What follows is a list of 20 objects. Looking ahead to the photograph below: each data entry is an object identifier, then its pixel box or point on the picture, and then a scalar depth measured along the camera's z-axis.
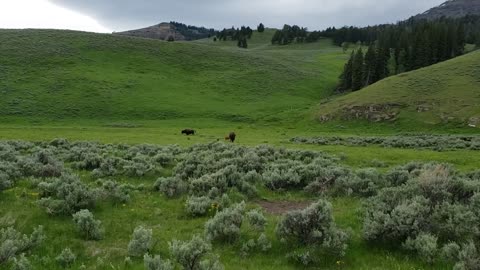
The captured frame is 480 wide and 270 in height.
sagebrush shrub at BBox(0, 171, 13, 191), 13.86
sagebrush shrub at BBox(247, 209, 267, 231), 10.98
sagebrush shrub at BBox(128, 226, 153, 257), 9.42
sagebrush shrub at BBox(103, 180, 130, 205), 13.78
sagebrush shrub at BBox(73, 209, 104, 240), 10.47
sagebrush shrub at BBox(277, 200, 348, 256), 9.81
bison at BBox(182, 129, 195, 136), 50.34
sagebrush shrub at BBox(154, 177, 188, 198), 15.05
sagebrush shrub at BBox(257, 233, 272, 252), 9.80
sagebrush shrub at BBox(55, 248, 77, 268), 9.00
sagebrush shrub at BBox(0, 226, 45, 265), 8.67
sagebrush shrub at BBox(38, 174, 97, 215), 12.04
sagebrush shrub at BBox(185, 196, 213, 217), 12.66
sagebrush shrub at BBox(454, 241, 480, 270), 8.29
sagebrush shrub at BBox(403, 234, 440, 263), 9.22
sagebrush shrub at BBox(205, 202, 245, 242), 10.20
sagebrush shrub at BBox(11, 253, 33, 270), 8.30
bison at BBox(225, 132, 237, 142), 43.19
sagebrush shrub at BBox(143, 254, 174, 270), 7.92
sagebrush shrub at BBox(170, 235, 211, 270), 8.09
